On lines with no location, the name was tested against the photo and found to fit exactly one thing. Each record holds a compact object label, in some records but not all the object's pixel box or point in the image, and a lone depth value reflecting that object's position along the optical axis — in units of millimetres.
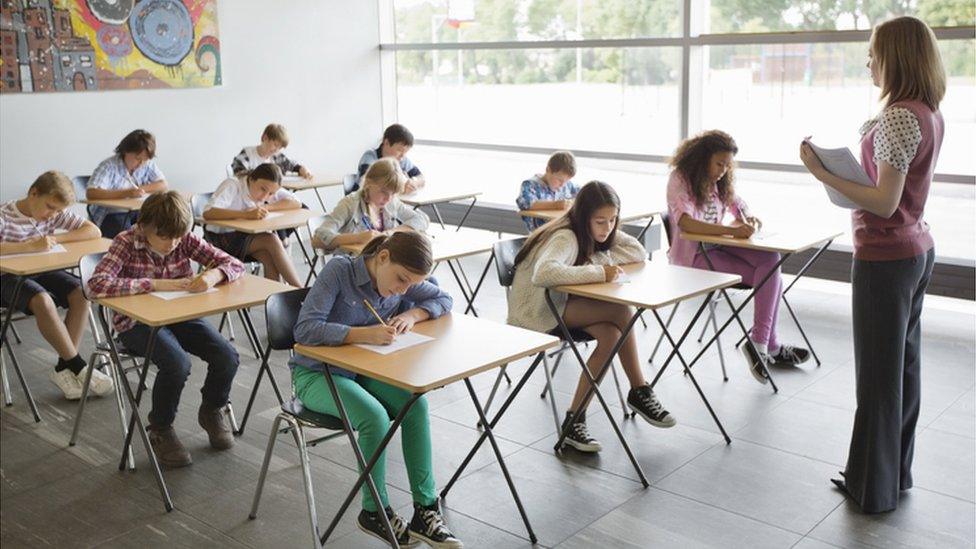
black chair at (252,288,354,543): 2686
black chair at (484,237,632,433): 3576
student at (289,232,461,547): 2668
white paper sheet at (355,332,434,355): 2639
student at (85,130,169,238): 5742
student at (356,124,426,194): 6109
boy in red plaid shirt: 3316
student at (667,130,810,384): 4426
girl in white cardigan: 3453
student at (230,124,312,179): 6332
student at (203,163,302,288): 5066
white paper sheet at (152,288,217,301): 3266
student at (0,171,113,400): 4074
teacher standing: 2768
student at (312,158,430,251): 4414
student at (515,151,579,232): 5258
